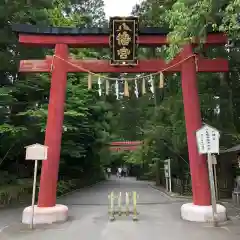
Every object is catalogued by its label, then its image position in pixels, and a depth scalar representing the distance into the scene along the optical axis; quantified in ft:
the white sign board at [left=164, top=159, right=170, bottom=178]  55.25
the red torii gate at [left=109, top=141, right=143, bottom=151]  117.53
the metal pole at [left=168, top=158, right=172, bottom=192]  54.27
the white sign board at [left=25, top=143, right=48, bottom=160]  24.59
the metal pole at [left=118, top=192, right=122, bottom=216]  29.33
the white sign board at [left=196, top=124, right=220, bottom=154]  24.71
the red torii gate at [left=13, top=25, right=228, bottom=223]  28.37
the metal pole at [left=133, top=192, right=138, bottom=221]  27.26
